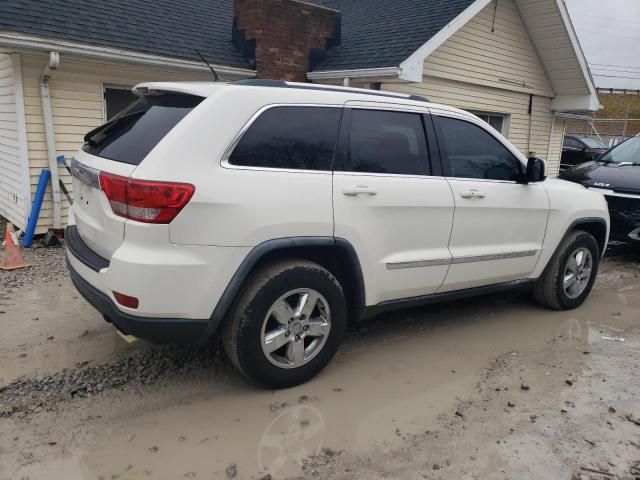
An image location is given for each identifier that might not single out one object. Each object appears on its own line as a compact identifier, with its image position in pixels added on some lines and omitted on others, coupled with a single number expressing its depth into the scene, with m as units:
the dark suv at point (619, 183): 7.03
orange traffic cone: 6.09
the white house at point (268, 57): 7.23
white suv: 2.95
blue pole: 7.16
